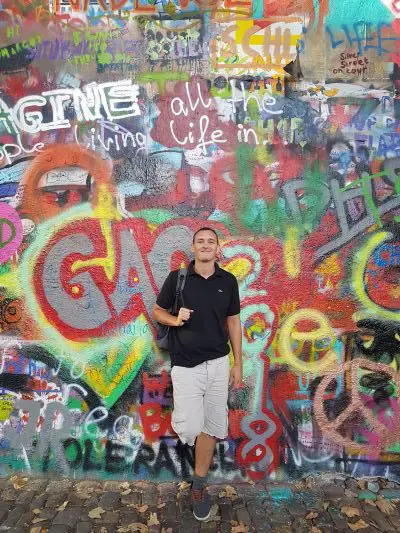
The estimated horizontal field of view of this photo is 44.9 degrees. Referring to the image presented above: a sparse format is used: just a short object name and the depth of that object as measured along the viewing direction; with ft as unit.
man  11.80
